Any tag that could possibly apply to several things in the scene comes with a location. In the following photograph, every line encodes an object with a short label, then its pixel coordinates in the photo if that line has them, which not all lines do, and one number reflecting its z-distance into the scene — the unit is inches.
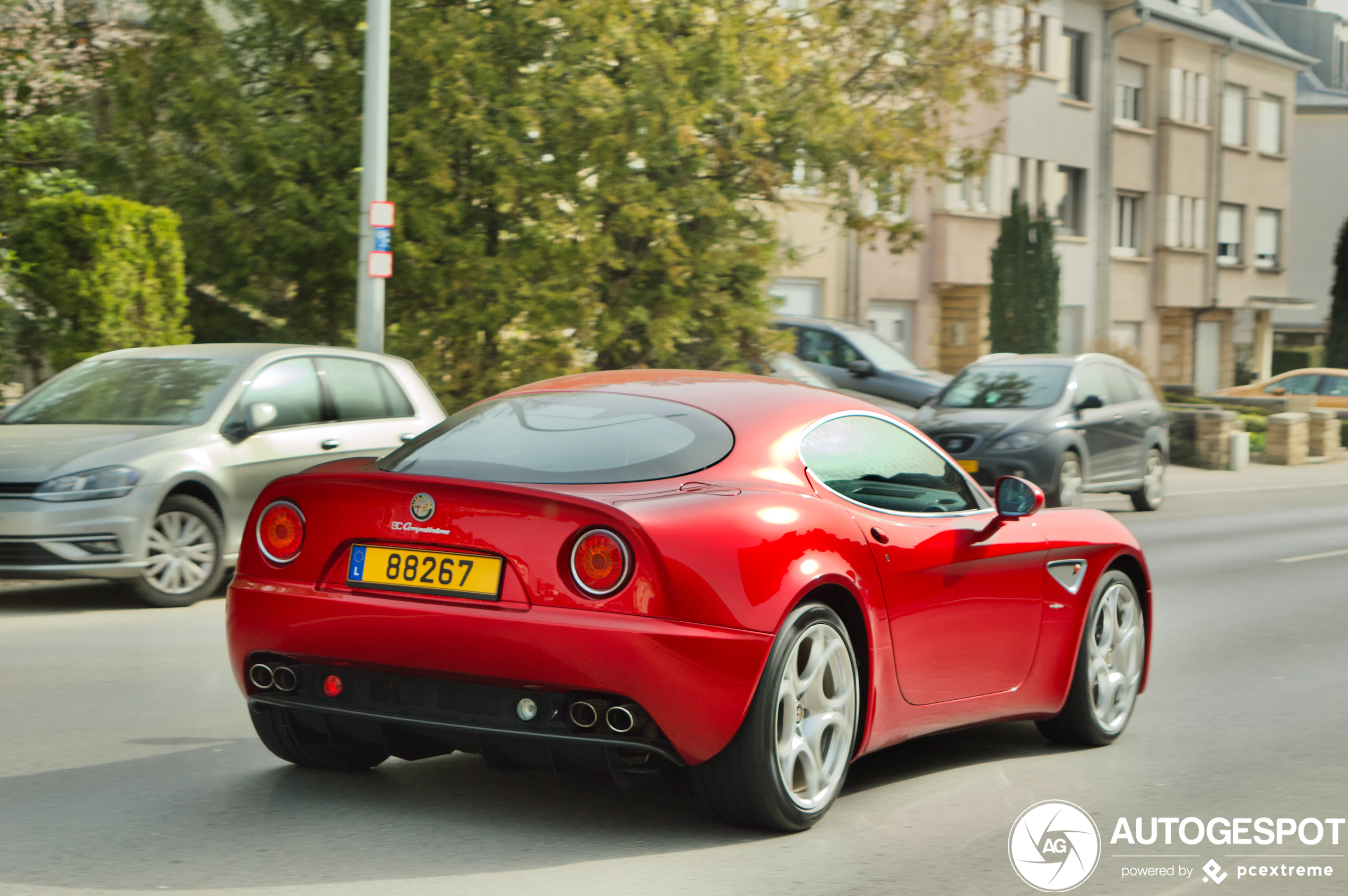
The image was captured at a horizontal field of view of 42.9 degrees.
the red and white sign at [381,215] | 585.0
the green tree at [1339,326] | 1955.0
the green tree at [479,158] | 654.5
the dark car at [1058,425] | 662.5
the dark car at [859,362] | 908.0
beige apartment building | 1446.9
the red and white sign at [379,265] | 587.2
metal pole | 586.2
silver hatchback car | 372.5
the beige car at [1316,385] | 1478.8
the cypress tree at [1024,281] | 1460.4
